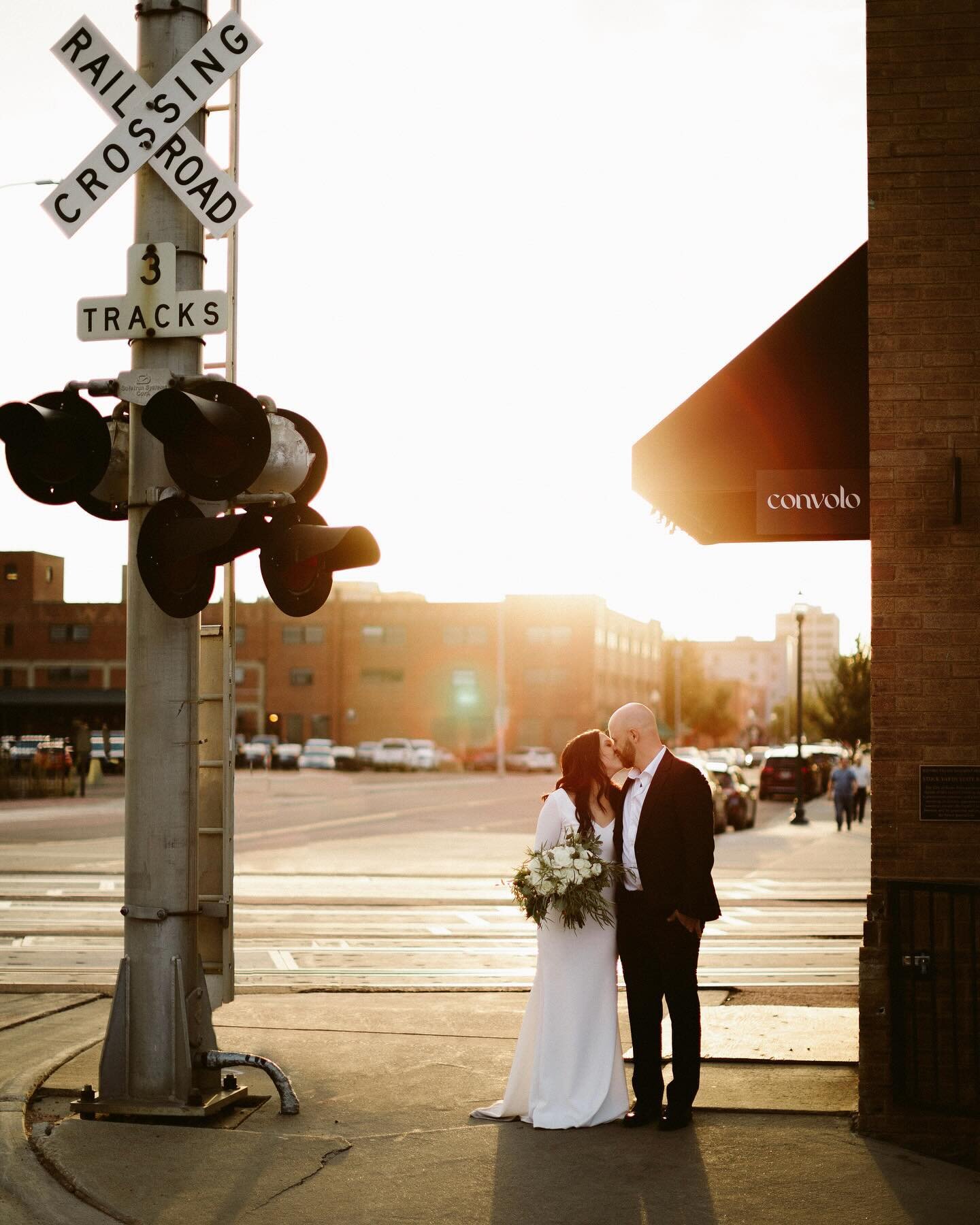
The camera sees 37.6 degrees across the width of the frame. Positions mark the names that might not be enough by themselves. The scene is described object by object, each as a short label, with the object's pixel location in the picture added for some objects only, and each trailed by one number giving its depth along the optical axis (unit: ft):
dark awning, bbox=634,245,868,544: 28.89
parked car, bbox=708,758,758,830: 112.57
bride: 21.81
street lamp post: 124.16
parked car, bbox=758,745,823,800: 167.02
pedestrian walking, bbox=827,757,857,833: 116.37
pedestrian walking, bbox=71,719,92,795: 146.00
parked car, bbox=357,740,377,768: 265.54
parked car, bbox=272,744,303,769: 259.39
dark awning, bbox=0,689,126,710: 220.84
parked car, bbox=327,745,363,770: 260.42
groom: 22.08
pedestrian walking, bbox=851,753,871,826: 126.82
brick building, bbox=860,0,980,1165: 21.68
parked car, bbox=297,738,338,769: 251.39
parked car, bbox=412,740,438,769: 266.57
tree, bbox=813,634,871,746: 189.57
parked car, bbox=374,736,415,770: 262.47
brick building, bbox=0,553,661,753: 316.81
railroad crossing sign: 21.12
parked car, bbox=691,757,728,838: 107.04
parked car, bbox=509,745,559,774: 270.67
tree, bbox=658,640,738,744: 430.61
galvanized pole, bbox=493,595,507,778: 233.55
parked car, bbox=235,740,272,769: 247.29
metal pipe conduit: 21.85
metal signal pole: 21.49
